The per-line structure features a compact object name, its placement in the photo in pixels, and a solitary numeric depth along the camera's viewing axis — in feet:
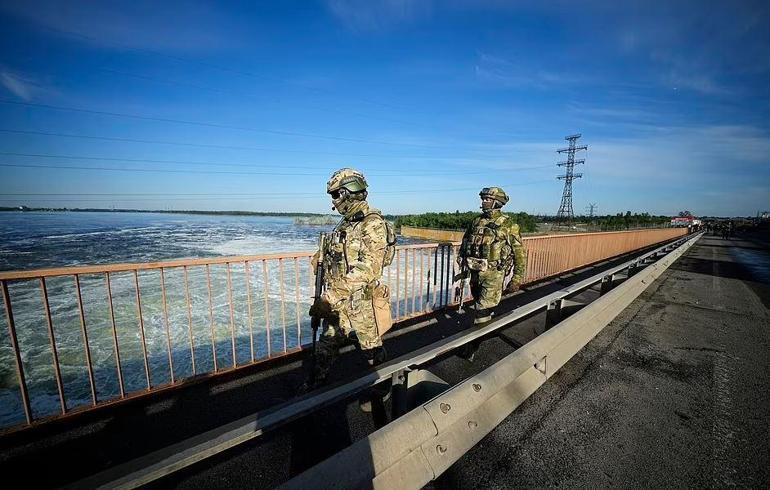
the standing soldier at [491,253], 13.12
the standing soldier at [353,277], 9.68
